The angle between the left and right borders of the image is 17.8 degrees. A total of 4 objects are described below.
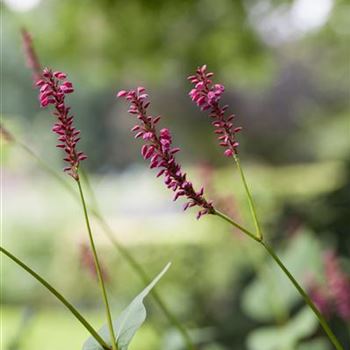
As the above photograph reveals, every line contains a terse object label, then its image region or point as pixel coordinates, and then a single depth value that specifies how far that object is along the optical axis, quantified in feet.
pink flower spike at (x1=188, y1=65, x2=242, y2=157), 1.92
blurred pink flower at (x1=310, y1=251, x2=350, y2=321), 2.99
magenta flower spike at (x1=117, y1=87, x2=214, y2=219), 1.87
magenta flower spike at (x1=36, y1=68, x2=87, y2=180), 1.92
